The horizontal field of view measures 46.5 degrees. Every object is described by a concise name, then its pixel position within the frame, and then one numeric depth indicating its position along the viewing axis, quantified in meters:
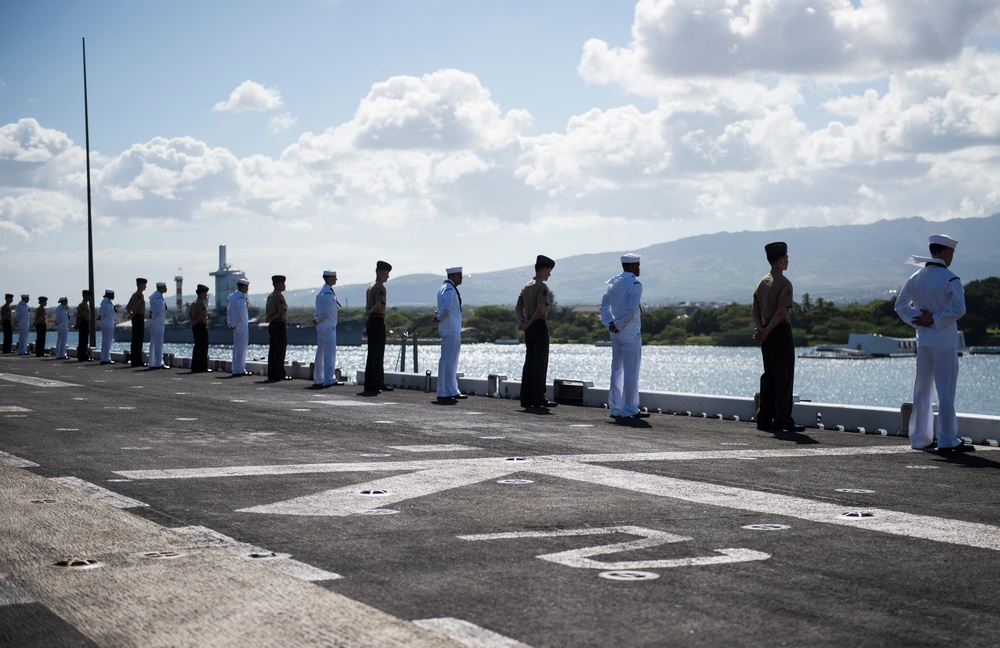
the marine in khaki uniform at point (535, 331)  17.31
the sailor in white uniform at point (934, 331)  11.42
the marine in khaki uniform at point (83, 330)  36.62
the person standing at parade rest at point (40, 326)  42.19
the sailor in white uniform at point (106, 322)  35.78
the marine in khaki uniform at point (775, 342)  13.41
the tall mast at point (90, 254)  38.47
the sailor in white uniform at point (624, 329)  15.66
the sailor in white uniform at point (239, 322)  27.16
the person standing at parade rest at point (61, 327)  40.34
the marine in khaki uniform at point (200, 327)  29.06
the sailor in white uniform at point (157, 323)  31.61
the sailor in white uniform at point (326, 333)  23.22
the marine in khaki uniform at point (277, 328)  25.23
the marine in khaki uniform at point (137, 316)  32.62
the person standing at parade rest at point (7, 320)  44.44
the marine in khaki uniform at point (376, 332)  21.05
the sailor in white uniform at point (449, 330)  19.16
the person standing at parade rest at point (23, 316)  43.69
